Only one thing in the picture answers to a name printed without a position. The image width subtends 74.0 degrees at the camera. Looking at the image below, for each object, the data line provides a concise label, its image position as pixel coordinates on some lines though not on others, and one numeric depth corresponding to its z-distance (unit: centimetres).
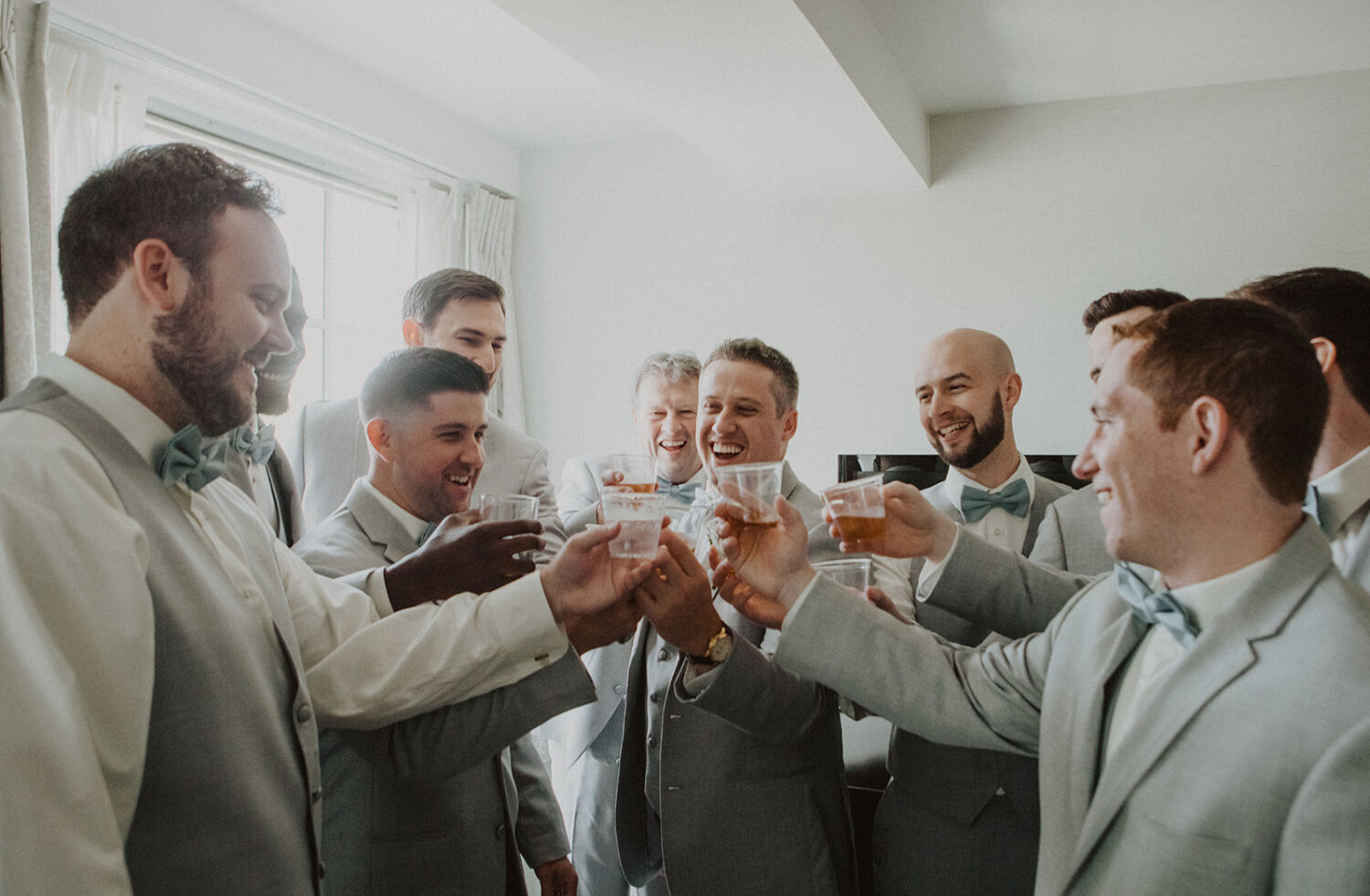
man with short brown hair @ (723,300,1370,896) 109
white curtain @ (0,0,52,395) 334
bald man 182
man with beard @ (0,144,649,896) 100
